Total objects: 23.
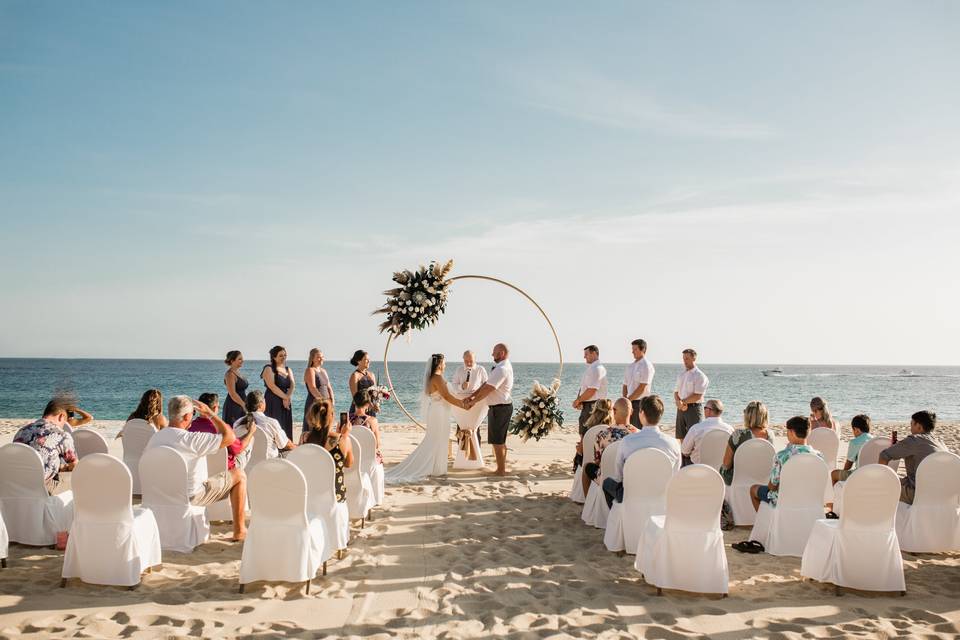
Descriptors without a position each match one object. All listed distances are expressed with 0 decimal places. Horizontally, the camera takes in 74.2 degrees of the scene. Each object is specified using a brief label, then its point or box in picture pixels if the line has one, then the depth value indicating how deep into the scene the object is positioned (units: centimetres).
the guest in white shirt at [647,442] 584
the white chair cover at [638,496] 569
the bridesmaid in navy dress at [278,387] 910
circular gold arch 1077
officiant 982
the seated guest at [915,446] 573
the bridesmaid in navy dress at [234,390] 915
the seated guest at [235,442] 606
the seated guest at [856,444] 673
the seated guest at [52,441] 569
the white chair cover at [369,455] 684
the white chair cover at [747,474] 647
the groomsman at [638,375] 975
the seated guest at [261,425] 636
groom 945
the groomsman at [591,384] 958
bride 932
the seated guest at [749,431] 639
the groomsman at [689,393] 963
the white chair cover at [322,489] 509
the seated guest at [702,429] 715
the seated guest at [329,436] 558
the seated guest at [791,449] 566
